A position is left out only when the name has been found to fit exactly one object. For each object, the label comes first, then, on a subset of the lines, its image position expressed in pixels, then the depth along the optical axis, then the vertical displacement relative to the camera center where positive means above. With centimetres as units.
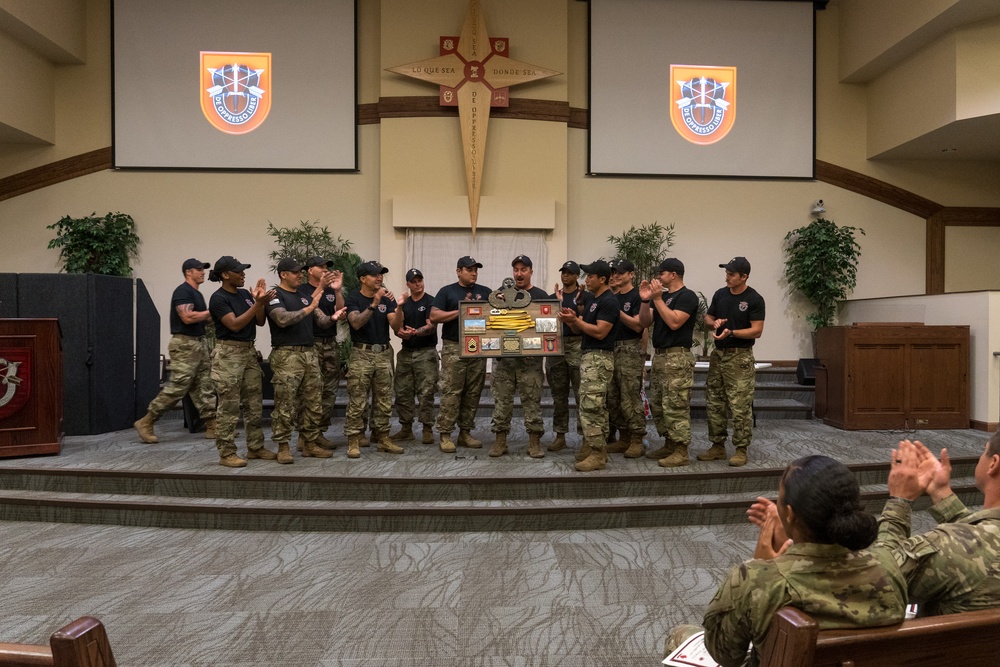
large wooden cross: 926 +363
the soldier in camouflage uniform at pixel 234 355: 493 -26
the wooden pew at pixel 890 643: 115 -62
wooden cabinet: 673 -55
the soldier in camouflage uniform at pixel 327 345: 561 -22
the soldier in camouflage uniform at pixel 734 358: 509 -28
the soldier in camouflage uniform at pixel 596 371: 495 -38
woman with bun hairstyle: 148 -60
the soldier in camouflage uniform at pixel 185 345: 592 -22
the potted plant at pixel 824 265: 950 +91
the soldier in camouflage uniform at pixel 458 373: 561 -45
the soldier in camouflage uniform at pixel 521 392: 539 -59
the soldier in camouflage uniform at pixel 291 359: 506 -30
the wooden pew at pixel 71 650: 100 -54
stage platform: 433 -125
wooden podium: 527 -55
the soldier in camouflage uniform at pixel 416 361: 582 -36
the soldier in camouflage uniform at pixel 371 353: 538 -26
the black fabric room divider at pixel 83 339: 642 -18
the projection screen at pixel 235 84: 931 +355
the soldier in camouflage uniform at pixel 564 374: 578 -47
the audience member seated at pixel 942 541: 162 -57
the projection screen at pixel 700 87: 966 +368
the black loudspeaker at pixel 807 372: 811 -61
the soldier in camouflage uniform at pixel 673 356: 510 -27
